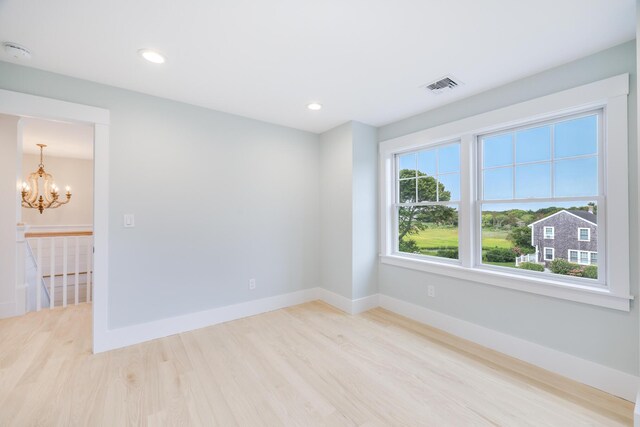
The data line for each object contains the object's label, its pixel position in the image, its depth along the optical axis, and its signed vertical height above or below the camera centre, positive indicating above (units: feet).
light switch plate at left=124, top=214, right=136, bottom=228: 8.38 -0.19
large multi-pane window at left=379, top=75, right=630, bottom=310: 6.23 +0.65
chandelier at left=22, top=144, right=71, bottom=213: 17.58 +1.58
